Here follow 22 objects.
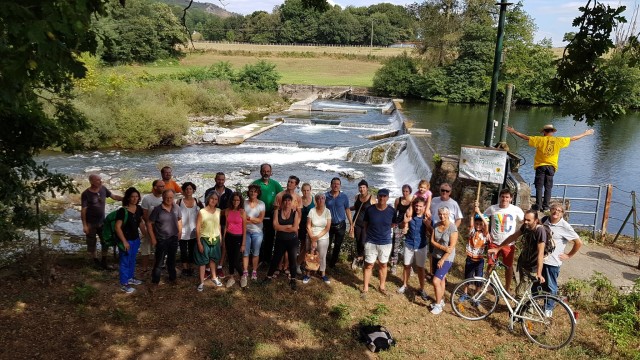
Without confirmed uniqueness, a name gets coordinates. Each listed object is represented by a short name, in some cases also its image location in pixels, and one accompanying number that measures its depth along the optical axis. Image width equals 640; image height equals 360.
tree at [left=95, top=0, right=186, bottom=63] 52.56
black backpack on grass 5.50
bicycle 5.70
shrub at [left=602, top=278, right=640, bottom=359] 5.49
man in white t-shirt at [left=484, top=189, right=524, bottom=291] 6.45
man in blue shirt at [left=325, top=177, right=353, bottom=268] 7.21
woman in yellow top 6.50
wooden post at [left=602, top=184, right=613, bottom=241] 9.40
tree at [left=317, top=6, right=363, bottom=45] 96.50
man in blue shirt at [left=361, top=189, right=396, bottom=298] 6.62
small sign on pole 7.72
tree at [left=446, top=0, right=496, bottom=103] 49.75
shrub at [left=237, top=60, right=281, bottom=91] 44.34
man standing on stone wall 8.58
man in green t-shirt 7.30
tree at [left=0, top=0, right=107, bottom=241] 2.43
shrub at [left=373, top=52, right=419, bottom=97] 52.75
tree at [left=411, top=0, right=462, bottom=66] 53.41
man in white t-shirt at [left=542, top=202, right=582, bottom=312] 5.90
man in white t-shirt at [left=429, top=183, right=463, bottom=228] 6.73
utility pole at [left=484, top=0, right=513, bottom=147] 7.73
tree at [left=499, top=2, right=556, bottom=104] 47.00
